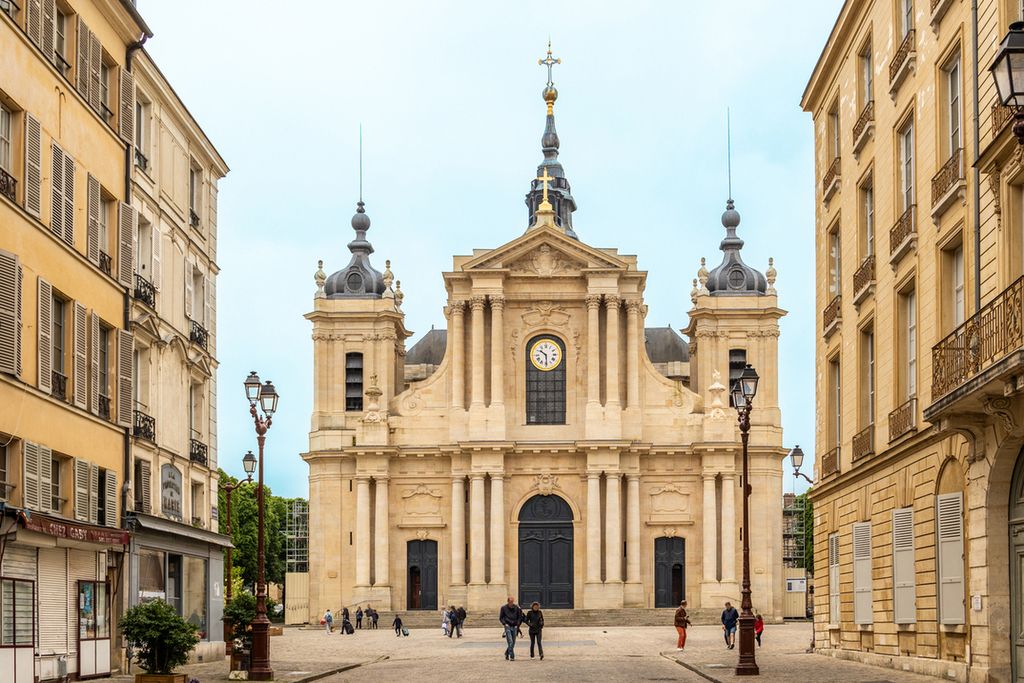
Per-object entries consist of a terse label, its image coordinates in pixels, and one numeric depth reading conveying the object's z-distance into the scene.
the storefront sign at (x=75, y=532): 22.38
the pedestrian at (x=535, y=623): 38.38
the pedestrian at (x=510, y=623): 37.54
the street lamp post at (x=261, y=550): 27.44
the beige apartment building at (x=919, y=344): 19.33
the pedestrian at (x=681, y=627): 42.47
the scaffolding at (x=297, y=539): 92.31
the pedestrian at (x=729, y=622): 41.56
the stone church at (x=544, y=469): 68.94
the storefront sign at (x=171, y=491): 32.38
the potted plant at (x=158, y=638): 22.19
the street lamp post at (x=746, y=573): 28.12
